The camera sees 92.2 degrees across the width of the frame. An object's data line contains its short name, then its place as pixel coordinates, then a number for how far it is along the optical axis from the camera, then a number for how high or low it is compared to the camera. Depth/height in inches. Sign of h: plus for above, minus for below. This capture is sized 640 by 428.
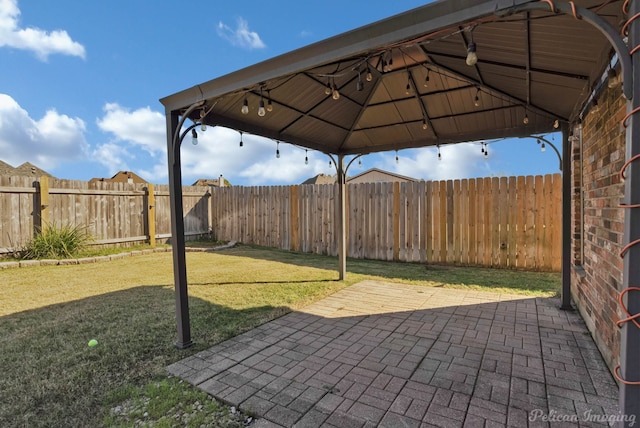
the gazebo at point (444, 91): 56.7 +50.5
